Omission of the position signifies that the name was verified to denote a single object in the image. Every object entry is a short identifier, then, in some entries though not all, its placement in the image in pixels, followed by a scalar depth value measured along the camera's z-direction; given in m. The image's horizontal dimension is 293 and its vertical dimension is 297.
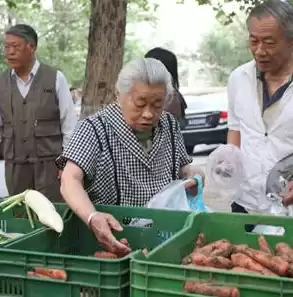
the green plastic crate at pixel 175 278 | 1.90
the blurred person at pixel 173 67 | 5.26
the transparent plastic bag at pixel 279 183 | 3.39
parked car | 14.13
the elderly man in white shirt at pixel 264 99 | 3.39
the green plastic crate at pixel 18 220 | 2.91
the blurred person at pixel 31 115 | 5.34
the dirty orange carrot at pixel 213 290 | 1.92
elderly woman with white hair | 2.93
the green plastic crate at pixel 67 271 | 2.10
